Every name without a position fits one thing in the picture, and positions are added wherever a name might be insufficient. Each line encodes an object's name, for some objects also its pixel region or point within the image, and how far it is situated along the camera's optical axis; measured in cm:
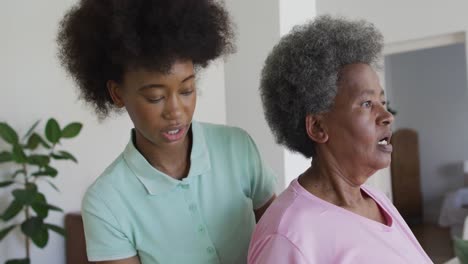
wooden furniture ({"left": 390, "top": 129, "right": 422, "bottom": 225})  755
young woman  111
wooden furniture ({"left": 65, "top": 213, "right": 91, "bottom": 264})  347
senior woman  111
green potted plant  311
